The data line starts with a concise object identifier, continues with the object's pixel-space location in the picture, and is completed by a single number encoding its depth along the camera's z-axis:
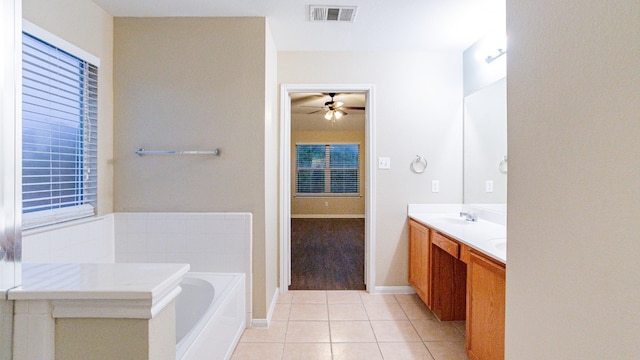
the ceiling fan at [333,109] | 5.24
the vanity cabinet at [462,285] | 1.75
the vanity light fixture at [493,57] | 2.57
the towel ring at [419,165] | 3.27
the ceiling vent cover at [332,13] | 2.38
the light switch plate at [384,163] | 3.26
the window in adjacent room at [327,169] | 8.61
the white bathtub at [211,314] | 1.73
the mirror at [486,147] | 2.63
